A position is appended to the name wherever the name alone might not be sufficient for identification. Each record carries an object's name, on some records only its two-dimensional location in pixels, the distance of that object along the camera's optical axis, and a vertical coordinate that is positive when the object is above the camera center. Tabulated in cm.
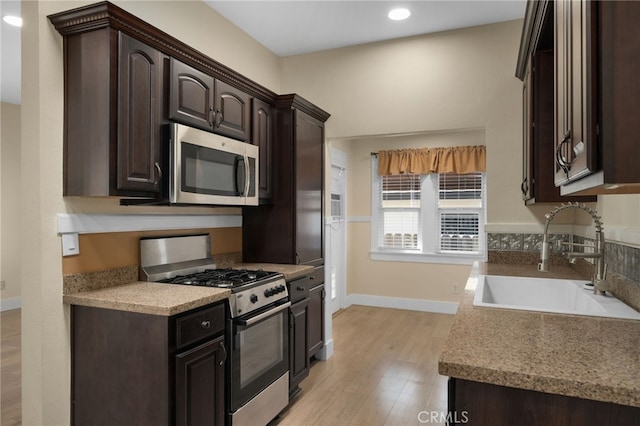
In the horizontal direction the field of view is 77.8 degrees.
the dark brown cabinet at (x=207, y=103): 223 +68
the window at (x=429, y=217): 518 -7
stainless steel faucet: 168 -19
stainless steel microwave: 215 +26
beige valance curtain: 498 +67
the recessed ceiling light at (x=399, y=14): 297 +151
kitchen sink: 172 -43
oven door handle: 213 -61
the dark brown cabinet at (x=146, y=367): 175 -73
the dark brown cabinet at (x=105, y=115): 187 +47
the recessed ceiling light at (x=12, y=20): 306 +150
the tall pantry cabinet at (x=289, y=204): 317 +6
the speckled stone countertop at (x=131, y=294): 178 -41
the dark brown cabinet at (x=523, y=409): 88 -46
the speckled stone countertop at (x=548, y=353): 88 -38
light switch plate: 194 -16
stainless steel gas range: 213 -62
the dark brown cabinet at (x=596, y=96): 83 +27
